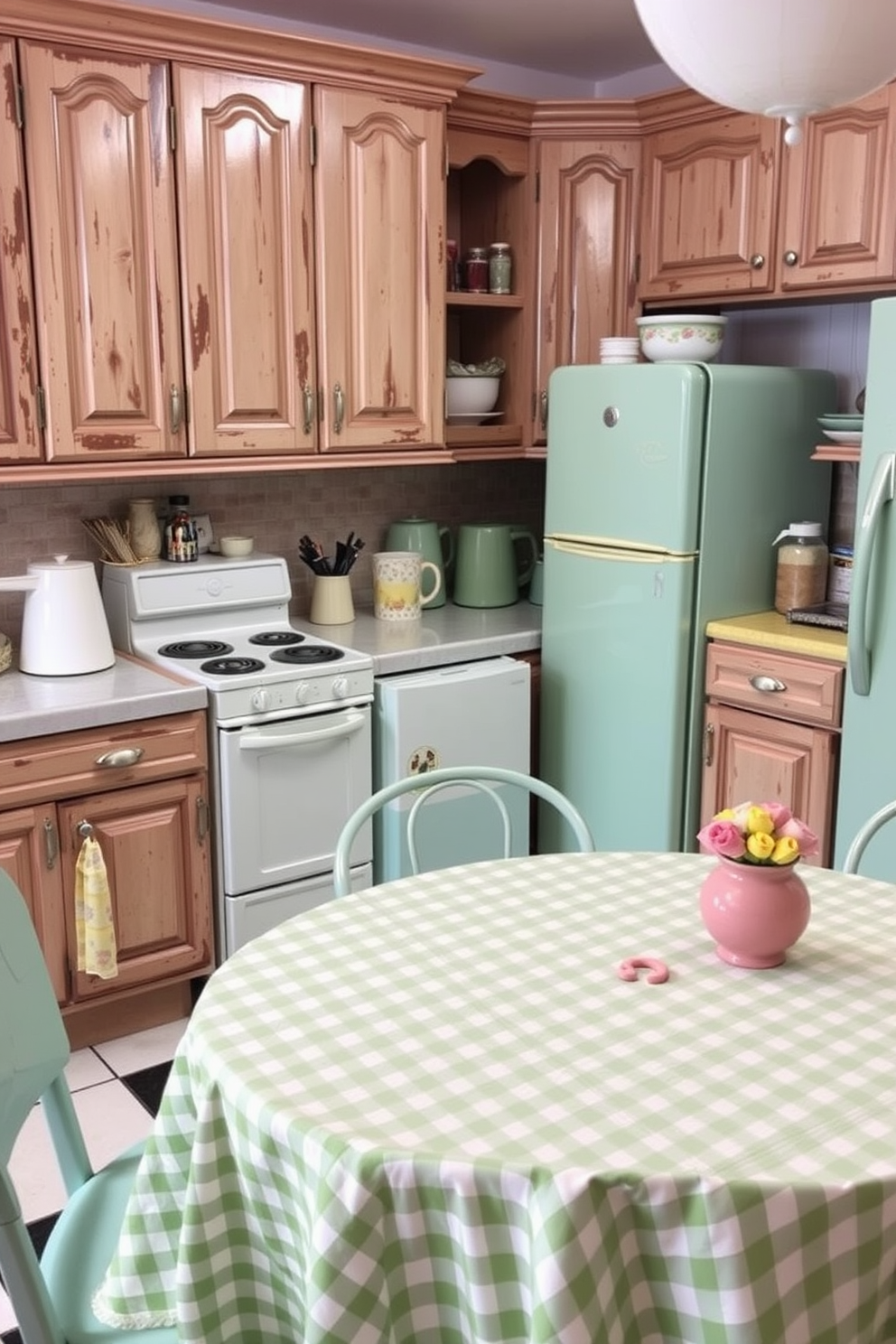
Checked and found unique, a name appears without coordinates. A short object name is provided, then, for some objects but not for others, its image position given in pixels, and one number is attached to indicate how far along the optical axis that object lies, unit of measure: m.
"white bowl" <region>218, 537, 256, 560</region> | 3.38
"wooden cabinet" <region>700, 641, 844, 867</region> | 3.00
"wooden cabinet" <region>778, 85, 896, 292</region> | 2.97
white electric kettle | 2.88
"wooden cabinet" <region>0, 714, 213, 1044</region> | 2.64
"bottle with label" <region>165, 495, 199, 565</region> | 3.29
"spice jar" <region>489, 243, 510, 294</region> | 3.59
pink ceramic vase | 1.53
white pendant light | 1.26
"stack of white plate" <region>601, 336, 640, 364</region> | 3.39
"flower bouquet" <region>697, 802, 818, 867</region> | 1.52
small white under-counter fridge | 3.11
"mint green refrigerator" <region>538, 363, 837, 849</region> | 3.12
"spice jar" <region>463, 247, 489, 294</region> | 3.61
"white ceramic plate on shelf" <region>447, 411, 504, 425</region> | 3.64
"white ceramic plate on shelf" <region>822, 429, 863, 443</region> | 3.11
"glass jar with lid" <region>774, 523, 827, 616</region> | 3.25
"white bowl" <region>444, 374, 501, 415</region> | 3.60
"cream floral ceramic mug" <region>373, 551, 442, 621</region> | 3.55
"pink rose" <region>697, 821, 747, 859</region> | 1.53
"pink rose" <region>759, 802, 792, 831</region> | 1.55
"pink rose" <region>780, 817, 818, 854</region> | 1.52
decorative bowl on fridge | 3.30
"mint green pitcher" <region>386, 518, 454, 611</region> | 3.75
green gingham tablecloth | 1.15
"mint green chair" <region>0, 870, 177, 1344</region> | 1.29
